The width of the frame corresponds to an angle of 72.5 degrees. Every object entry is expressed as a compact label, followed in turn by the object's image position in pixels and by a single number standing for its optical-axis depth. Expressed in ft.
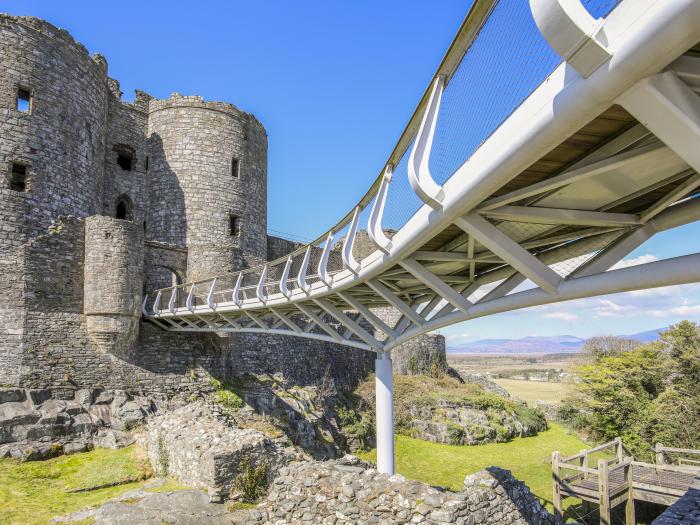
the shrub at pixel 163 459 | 36.27
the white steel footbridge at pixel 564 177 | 6.29
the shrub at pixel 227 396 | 52.41
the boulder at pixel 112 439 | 40.88
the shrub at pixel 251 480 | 31.45
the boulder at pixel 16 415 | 38.14
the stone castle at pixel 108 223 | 45.34
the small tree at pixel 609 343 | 101.70
